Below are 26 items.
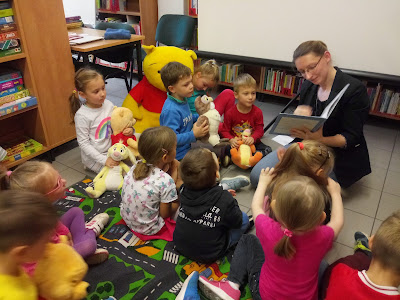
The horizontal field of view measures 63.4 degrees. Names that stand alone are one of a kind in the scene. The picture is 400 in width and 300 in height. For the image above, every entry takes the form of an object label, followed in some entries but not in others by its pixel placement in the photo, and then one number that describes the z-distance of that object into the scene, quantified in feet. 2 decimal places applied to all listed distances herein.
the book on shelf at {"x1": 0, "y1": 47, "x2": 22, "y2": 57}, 7.20
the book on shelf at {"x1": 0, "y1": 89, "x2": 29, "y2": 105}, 7.51
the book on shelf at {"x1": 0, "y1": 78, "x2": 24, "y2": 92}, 7.47
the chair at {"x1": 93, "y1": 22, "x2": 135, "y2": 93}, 10.77
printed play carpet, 5.06
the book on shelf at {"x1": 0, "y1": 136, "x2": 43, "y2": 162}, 8.01
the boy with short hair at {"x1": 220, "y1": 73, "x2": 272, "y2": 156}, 8.39
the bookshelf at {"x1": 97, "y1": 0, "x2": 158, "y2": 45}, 14.29
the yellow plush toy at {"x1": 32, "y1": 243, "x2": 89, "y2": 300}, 3.19
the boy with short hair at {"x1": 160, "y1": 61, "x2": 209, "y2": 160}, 7.29
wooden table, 8.71
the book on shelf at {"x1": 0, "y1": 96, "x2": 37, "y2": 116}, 7.42
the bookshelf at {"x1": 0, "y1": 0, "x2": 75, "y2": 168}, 7.43
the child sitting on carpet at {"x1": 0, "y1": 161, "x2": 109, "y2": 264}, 4.50
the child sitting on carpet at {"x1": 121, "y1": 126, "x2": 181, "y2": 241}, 5.49
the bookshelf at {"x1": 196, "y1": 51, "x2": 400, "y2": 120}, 9.62
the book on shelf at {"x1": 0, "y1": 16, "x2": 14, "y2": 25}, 6.98
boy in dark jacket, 4.86
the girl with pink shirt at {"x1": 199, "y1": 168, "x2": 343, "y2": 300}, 3.59
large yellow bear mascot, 8.80
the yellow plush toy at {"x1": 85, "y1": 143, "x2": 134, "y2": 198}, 7.18
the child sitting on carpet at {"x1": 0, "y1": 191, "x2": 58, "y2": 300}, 2.59
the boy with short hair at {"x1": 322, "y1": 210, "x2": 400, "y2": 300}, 3.30
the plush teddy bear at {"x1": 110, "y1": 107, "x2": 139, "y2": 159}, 7.56
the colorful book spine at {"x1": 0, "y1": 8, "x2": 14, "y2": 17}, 6.95
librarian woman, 6.04
